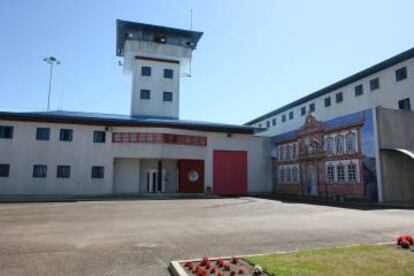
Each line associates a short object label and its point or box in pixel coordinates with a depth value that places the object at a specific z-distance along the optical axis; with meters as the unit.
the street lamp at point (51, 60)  44.32
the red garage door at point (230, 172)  32.75
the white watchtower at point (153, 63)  38.06
